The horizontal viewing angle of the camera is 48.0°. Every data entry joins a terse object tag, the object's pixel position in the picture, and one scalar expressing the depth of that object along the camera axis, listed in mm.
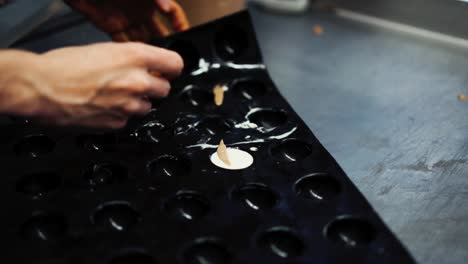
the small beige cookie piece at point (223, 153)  779
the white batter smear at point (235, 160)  769
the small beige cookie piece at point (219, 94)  965
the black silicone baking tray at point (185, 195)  626
